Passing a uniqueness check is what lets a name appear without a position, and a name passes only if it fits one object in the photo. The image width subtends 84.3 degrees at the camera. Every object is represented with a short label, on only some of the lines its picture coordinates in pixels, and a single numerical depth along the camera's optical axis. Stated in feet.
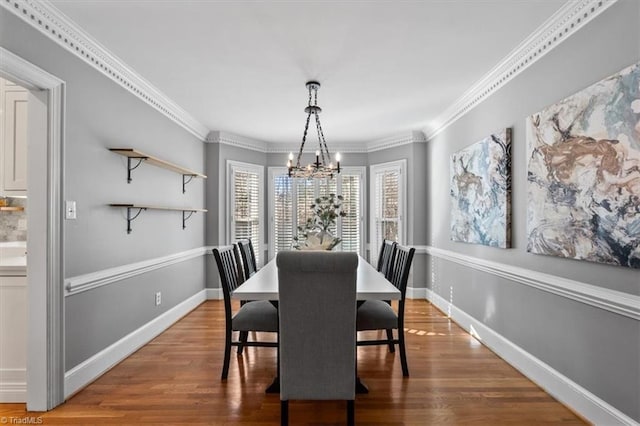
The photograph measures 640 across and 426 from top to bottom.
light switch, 7.85
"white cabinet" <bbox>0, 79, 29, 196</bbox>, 8.07
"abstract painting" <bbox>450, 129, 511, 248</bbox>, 9.89
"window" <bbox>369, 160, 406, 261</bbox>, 18.03
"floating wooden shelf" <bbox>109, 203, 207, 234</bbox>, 9.81
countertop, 7.55
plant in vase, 10.28
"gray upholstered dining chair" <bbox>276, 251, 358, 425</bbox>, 6.14
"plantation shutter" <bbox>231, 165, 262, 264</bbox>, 18.19
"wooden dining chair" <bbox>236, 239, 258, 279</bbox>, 11.78
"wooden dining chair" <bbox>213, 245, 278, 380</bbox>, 8.40
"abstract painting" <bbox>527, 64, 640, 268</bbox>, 5.95
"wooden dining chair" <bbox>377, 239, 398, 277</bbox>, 11.73
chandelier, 10.58
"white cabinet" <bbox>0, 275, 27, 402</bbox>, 7.61
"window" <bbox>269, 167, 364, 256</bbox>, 19.92
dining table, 6.93
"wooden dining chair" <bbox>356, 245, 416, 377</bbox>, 8.53
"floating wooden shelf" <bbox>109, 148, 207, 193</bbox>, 9.67
